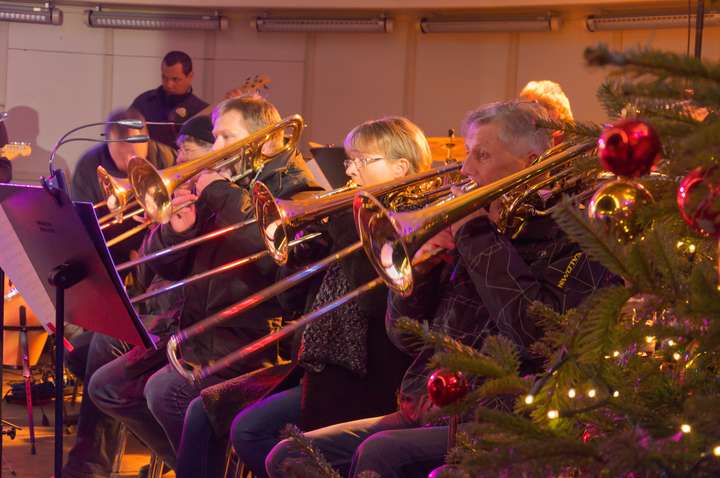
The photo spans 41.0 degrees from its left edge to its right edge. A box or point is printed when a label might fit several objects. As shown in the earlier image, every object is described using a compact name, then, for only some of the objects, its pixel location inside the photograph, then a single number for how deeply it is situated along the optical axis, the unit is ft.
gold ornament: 4.35
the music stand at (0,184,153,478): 7.57
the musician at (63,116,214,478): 12.55
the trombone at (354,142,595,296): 6.24
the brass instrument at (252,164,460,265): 8.46
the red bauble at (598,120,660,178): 3.55
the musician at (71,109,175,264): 15.83
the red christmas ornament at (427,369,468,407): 4.48
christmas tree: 3.37
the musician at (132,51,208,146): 21.48
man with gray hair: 6.94
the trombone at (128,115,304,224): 11.04
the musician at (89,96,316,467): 10.69
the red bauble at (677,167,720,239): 3.32
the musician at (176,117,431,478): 8.95
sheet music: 8.46
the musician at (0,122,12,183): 17.21
